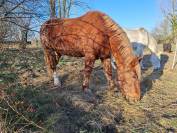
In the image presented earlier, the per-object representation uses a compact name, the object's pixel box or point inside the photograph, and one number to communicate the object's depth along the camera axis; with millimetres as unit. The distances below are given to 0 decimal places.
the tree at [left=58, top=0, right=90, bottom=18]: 5057
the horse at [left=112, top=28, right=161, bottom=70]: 4771
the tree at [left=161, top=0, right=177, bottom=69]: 5513
